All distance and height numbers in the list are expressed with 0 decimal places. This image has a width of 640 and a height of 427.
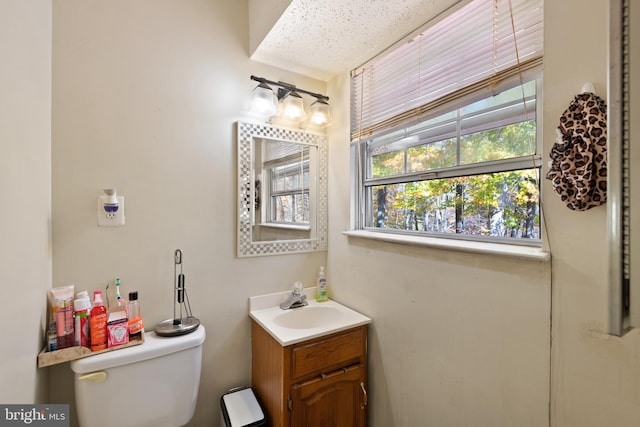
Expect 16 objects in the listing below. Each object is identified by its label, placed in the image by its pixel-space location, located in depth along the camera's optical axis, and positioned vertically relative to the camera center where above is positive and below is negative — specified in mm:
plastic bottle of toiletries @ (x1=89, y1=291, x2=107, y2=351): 1105 -448
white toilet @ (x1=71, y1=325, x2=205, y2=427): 1065 -691
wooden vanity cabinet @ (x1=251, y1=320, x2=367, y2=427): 1276 -808
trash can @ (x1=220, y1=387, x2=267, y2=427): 1301 -969
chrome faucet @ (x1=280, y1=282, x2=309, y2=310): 1671 -513
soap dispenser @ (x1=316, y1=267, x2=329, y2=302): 1801 -483
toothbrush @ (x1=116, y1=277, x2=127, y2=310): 1222 -375
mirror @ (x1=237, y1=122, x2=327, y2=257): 1581 +153
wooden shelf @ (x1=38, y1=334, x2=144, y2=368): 999 -520
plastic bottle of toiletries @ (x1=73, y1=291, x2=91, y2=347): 1095 -419
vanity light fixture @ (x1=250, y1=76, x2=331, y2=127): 1562 +656
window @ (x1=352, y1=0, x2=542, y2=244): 1007 +408
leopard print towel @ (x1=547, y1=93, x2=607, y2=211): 729 +164
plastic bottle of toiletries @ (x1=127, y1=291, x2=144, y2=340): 1191 -456
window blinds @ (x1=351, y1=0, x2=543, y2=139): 971 +658
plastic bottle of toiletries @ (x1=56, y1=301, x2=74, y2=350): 1062 -433
